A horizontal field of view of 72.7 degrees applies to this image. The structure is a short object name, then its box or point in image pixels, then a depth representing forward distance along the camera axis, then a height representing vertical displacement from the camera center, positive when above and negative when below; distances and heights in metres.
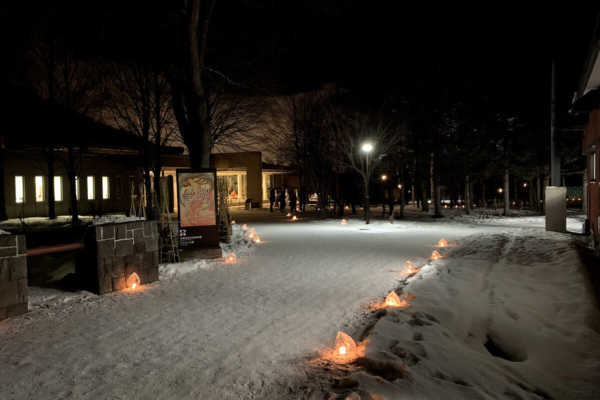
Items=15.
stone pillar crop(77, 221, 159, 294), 6.83 -1.00
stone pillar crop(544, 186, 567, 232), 13.49 -0.64
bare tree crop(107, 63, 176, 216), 16.00 +4.41
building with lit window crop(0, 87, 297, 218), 18.25 +2.22
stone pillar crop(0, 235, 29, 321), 5.46 -1.03
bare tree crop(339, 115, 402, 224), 21.57 +3.19
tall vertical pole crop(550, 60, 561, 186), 13.00 +1.40
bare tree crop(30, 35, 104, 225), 17.02 +5.23
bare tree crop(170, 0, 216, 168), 11.06 +3.10
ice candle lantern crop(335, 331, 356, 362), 4.04 -1.57
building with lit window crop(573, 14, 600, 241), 6.18 +1.77
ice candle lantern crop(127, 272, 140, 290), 7.23 -1.48
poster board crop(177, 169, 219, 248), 10.13 -0.28
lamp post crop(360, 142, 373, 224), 18.52 +0.75
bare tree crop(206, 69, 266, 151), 17.56 +4.08
